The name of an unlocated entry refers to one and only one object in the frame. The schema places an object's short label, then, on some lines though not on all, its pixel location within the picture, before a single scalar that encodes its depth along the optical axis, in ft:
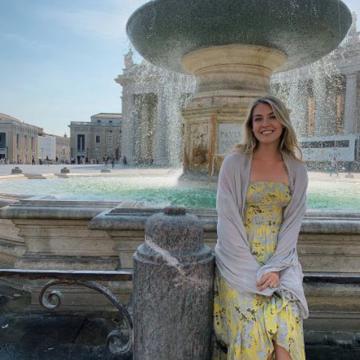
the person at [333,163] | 91.71
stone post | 6.93
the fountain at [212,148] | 11.21
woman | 6.70
